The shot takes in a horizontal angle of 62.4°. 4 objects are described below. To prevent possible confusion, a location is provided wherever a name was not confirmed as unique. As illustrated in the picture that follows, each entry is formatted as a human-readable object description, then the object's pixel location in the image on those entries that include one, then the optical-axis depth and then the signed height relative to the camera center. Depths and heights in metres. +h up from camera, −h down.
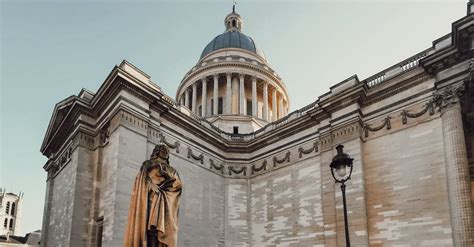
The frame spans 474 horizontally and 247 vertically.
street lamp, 10.68 +1.97
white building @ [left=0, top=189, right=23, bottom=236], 101.75 +7.04
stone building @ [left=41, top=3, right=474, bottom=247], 18.36 +4.25
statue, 6.43 +0.53
